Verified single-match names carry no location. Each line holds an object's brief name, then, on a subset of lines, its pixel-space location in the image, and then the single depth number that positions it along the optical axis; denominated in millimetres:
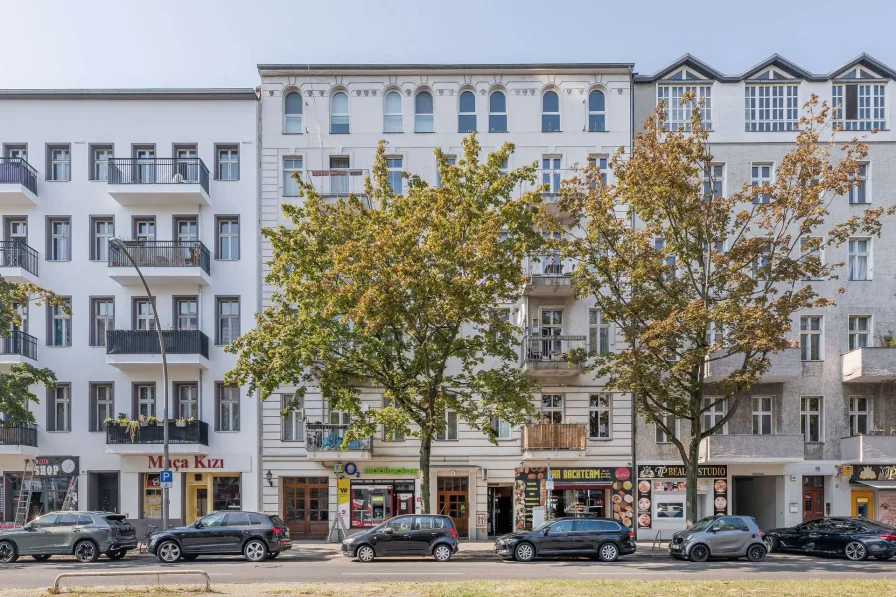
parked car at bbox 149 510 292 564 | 25375
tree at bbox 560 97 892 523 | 26797
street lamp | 29266
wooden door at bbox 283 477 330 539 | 33719
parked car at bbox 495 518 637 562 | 25391
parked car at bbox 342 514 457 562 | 25391
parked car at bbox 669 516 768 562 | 25438
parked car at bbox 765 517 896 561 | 25875
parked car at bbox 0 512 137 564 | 25703
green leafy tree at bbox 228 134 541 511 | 25516
